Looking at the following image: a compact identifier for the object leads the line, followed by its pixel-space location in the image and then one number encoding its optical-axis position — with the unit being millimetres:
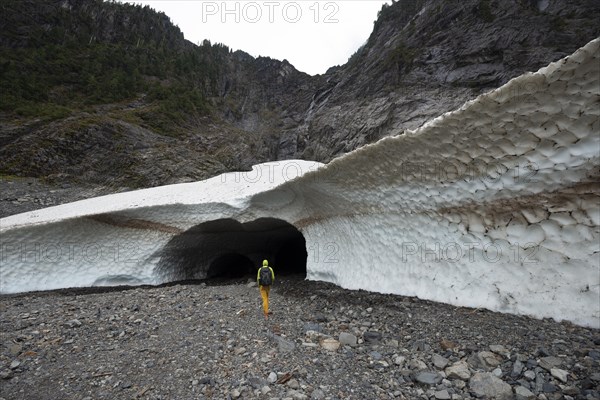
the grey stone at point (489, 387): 2352
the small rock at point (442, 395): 2416
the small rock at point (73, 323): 4507
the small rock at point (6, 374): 3342
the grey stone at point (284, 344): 3346
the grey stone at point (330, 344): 3350
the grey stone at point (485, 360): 2646
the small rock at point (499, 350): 2720
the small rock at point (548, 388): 2254
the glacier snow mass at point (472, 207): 2990
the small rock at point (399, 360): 2929
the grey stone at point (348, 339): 3445
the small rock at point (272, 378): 2793
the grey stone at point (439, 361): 2783
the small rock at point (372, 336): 3434
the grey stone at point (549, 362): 2432
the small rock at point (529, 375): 2408
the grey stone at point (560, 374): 2305
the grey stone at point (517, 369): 2484
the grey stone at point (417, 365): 2816
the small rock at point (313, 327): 3832
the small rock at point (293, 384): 2680
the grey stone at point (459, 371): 2600
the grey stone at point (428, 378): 2596
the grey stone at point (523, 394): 2275
